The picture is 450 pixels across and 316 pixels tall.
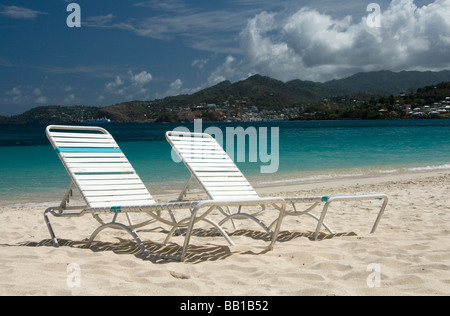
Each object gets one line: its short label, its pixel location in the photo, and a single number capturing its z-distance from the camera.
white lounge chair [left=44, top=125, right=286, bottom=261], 4.02
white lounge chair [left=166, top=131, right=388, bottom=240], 4.89
